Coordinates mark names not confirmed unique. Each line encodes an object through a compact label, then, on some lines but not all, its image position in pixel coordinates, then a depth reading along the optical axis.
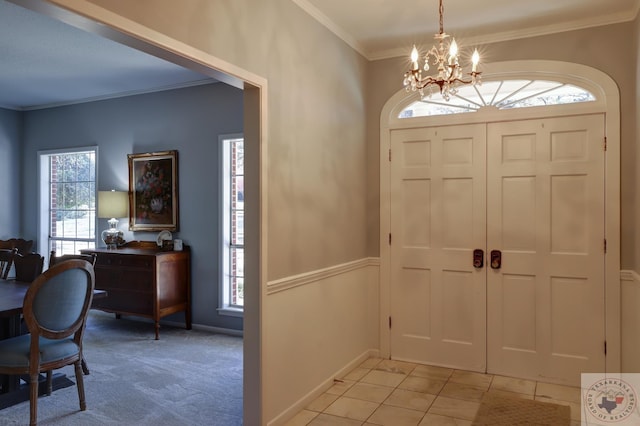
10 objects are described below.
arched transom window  3.77
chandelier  2.35
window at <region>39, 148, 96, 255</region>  6.27
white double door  3.67
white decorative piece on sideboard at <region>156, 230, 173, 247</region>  5.33
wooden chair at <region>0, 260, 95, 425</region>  2.88
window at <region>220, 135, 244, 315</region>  5.16
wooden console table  4.95
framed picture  5.42
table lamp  5.49
